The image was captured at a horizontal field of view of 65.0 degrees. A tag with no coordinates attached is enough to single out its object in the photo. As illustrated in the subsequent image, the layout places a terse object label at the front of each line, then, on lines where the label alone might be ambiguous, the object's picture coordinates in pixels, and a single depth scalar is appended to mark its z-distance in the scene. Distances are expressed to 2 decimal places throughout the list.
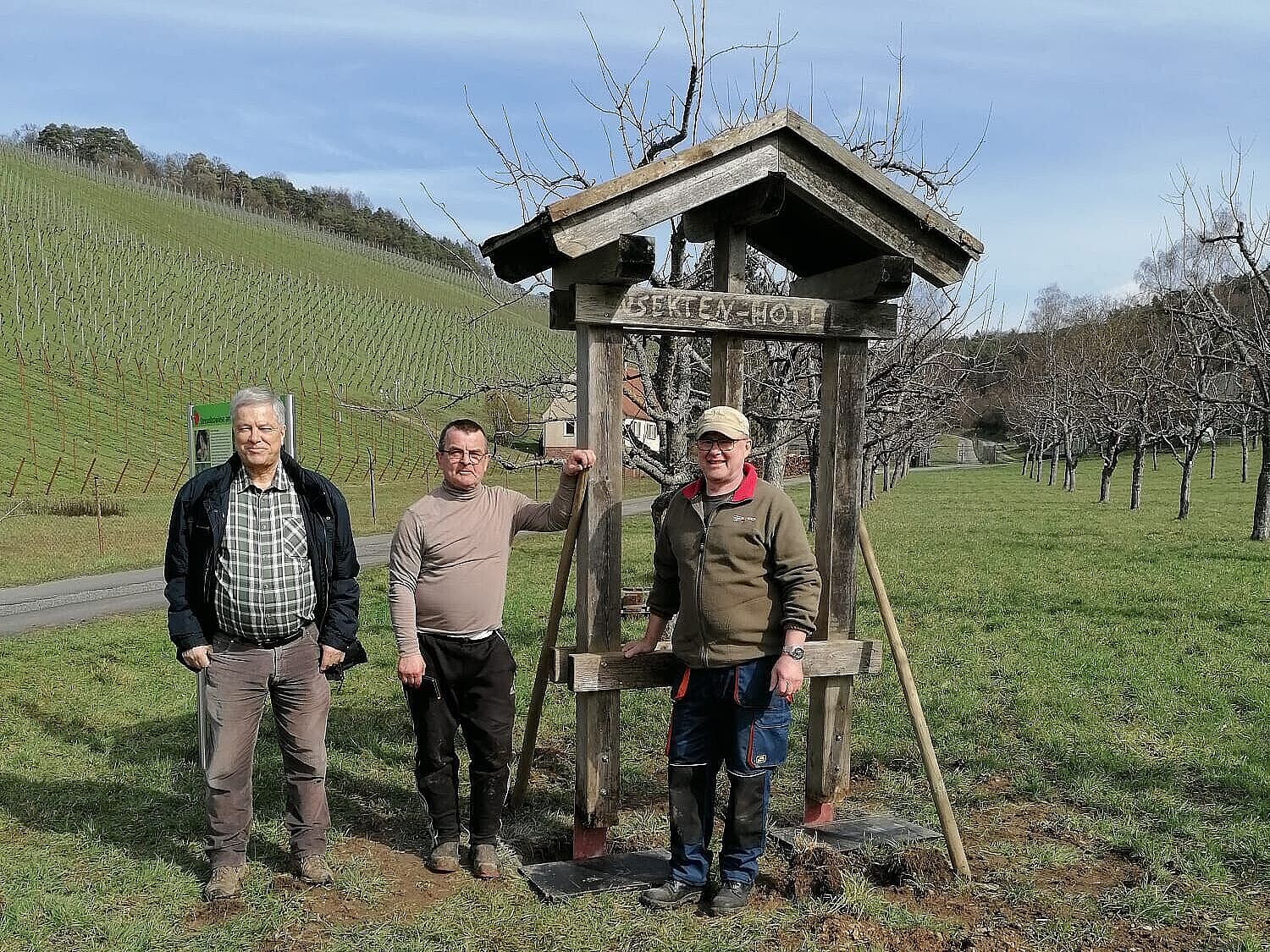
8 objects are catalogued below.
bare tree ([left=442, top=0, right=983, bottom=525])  7.48
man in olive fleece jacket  4.11
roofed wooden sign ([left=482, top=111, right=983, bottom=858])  4.45
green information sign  5.25
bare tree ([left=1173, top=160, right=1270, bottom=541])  14.13
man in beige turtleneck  4.41
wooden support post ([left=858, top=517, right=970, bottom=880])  4.43
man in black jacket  4.20
